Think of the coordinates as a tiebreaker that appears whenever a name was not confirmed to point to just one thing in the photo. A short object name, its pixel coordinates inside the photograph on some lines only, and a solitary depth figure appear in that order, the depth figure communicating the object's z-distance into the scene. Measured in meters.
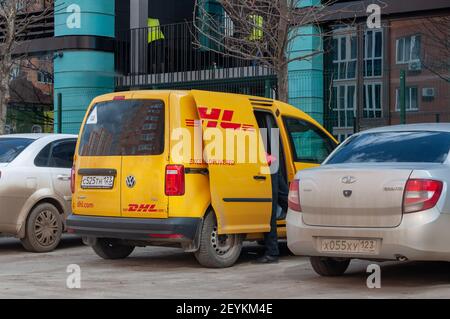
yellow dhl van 9.70
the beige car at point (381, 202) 7.94
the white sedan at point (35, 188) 11.51
